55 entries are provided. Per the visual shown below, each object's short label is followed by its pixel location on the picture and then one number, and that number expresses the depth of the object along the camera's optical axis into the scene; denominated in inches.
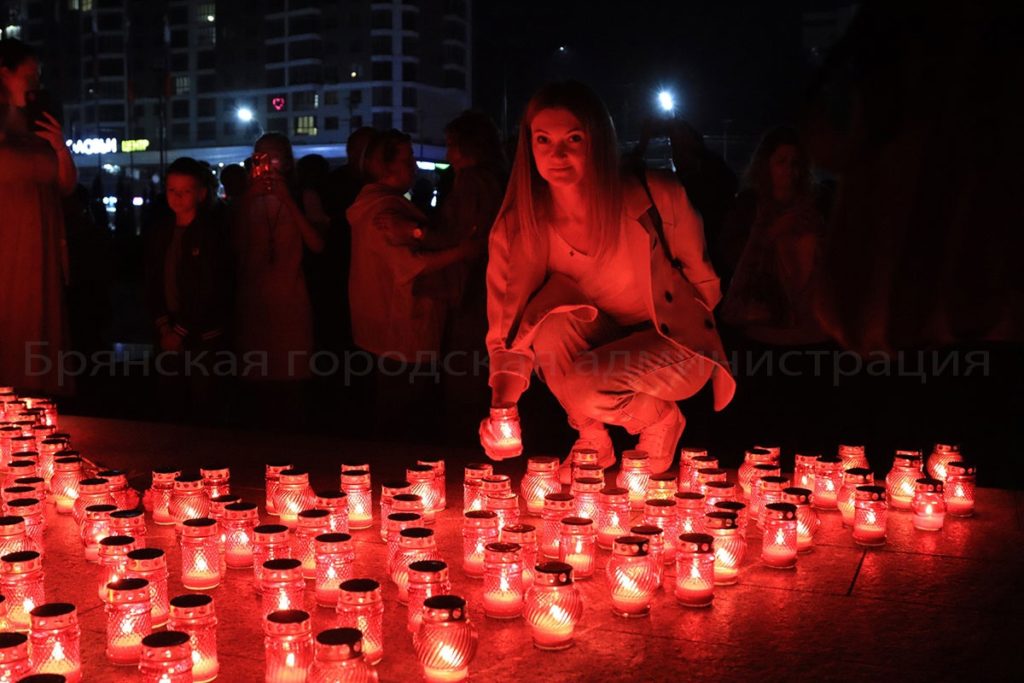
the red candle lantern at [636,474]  188.2
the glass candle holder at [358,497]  177.5
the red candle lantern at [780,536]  156.1
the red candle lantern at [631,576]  136.3
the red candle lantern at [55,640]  113.8
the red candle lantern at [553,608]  126.3
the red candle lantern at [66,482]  187.5
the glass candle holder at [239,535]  156.3
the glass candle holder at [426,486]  181.2
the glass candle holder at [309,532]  149.3
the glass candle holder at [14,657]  107.7
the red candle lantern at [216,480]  180.9
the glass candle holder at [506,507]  161.5
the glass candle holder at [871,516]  167.9
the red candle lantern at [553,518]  154.8
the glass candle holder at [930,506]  177.2
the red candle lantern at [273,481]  181.2
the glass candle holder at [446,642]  114.8
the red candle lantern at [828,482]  190.1
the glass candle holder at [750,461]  189.3
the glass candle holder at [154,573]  130.6
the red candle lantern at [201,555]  146.0
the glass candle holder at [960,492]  186.4
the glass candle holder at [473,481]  174.6
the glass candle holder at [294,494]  176.2
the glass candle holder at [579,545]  148.0
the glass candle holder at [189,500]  172.2
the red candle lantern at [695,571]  139.9
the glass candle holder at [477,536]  152.3
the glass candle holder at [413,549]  138.9
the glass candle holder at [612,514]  162.2
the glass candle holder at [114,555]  139.6
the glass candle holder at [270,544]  140.6
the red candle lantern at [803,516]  165.3
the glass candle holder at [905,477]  190.4
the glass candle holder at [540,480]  184.2
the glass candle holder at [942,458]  195.8
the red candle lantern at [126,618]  121.6
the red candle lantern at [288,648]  111.0
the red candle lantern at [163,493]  180.4
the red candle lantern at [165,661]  106.9
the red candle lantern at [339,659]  105.6
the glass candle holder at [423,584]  126.3
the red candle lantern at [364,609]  118.2
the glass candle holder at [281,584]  129.3
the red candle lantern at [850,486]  173.6
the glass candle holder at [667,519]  156.9
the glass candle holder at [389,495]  163.5
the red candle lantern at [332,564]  138.0
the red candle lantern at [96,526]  158.6
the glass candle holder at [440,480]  183.7
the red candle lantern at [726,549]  149.6
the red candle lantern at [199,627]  115.6
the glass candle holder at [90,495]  169.8
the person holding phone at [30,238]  262.7
